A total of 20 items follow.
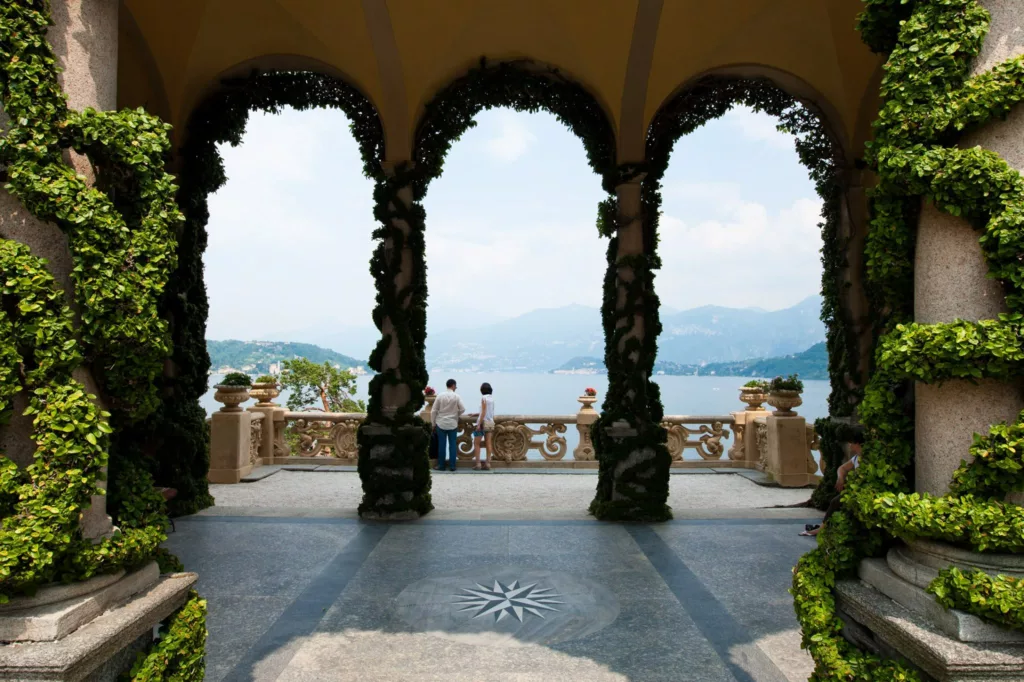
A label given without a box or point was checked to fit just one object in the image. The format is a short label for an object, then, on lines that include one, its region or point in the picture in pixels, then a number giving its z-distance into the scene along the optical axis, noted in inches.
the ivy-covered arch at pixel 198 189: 313.0
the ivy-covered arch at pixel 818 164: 320.5
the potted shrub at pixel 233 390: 407.2
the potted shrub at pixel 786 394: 415.8
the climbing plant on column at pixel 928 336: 102.0
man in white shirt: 450.0
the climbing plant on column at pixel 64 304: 102.7
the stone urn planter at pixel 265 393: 475.5
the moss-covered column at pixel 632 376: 304.8
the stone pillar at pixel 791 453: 411.2
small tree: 644.7
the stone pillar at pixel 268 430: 474.6
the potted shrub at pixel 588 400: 480.1
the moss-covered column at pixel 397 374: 303.4
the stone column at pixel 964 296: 107.3
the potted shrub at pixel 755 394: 478.9
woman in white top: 457.1
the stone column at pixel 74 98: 107.0
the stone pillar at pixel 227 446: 410.6
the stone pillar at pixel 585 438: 477.7
